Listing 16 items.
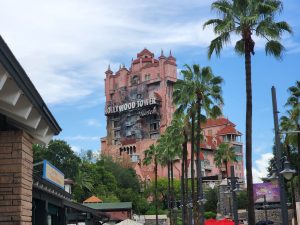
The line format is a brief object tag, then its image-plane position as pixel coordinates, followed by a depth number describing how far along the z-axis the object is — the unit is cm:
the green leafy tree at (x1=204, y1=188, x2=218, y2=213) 10806
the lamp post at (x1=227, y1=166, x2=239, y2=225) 3212
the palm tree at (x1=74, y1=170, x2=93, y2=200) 9950
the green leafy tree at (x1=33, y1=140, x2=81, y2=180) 9806
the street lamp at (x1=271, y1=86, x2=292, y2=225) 1758
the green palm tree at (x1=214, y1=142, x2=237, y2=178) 8012
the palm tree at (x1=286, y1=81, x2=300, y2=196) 4489
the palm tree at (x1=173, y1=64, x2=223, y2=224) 4009
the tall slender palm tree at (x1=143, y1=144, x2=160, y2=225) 7569
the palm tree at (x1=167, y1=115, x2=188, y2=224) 5361
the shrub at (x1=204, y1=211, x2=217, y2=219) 9769
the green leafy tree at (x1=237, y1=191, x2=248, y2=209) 10322
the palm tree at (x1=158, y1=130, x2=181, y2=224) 5688
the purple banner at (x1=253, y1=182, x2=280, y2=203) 9156
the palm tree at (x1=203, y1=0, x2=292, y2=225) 2444
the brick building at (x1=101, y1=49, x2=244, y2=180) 14612
